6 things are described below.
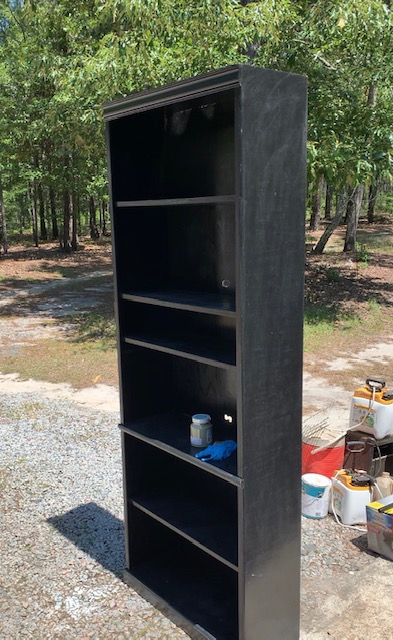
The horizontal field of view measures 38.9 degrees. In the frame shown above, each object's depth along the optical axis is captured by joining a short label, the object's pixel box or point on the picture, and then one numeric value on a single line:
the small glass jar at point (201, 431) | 2.63
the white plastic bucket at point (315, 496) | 3.67
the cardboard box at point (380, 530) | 3.23
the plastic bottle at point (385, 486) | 3.66
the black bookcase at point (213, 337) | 2.15
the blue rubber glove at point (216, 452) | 2.48
